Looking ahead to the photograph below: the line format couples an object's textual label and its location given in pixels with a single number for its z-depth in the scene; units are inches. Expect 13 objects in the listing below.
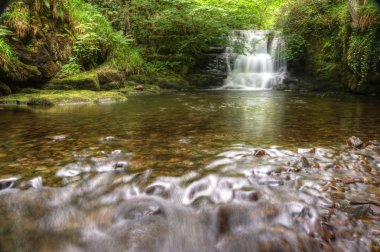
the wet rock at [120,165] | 104.1
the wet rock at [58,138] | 142.6
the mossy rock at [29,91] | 322.0
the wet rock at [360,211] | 70.9
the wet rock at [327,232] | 64.6
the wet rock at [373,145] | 120.7
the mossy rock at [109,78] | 402.3
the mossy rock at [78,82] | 350.9
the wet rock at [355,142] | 122.1
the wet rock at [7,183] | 87.8
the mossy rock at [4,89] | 303.6
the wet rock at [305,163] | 100.5
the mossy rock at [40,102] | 283.4
